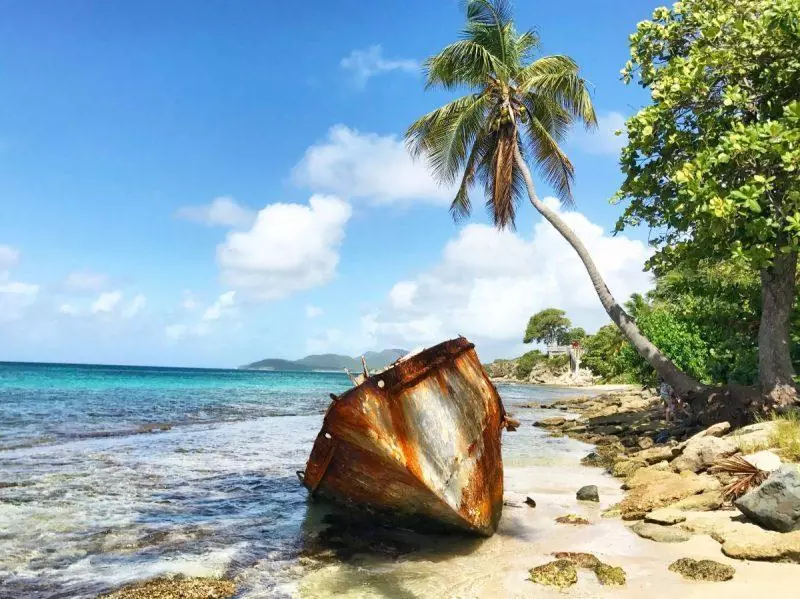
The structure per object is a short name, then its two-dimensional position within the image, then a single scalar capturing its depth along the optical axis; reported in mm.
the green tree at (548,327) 85812
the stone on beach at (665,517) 6203
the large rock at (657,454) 9867
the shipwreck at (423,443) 5707
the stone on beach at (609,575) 4695
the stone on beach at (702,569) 4613
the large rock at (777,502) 5273
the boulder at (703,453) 8359
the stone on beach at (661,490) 7078
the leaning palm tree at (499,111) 16641
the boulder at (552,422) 19878
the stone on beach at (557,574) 4707
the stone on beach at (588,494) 7953
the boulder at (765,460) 7016
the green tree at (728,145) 8680
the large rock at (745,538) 4809
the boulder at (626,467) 9815
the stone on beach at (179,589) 4793
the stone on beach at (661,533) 5715
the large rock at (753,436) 8248
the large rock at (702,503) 6516
